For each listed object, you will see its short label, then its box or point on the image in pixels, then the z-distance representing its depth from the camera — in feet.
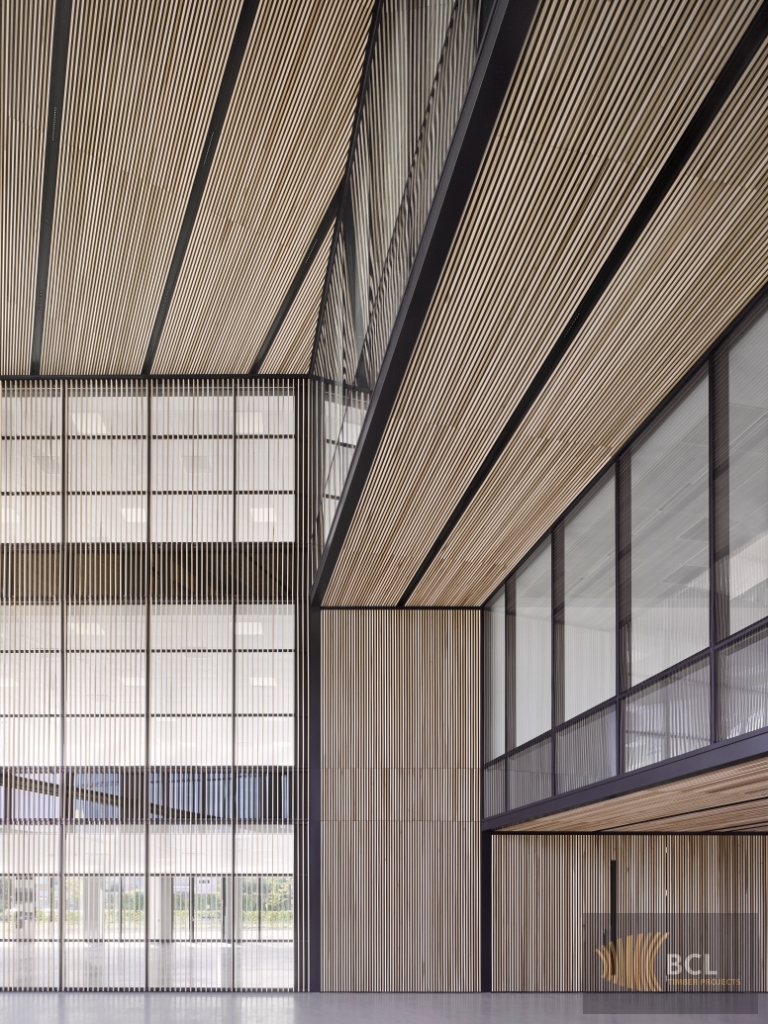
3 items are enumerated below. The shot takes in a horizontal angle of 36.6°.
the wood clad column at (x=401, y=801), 64.13
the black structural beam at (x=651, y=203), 21.65
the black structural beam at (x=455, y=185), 21.30
